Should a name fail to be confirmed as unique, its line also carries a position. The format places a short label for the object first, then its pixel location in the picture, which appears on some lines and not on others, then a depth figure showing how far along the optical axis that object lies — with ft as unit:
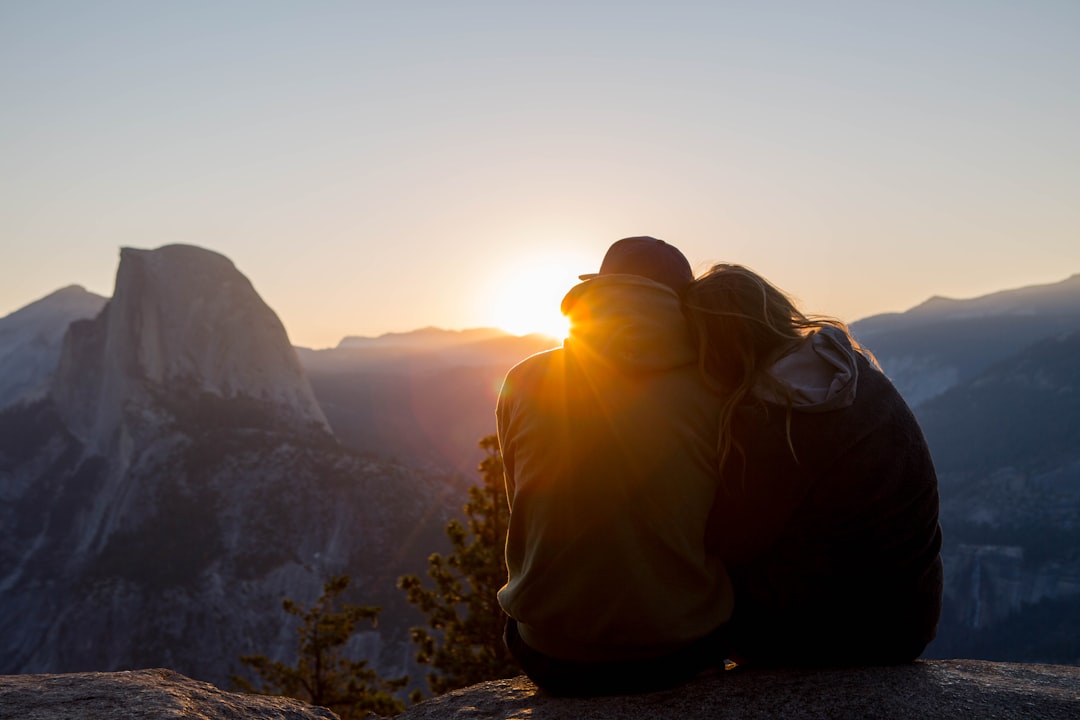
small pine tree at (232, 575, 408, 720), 54.91
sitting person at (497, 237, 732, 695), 11.23
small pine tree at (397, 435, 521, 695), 52.03
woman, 10.99
